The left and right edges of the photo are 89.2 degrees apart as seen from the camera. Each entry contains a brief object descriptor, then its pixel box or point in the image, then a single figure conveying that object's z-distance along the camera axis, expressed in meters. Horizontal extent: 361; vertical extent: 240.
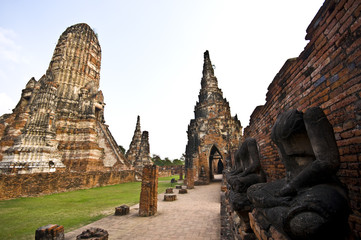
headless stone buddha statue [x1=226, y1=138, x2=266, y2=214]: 2.60
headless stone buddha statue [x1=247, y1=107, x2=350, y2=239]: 1.19
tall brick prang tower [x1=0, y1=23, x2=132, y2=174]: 12.77
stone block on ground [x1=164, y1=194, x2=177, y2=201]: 9.41
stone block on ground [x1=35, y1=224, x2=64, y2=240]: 3.71
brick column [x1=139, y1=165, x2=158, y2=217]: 6.59
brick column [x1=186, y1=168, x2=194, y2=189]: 14.80
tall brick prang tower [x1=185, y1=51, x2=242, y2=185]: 17.75
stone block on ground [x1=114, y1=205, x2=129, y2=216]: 6.53
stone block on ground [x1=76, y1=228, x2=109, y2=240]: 3.82
